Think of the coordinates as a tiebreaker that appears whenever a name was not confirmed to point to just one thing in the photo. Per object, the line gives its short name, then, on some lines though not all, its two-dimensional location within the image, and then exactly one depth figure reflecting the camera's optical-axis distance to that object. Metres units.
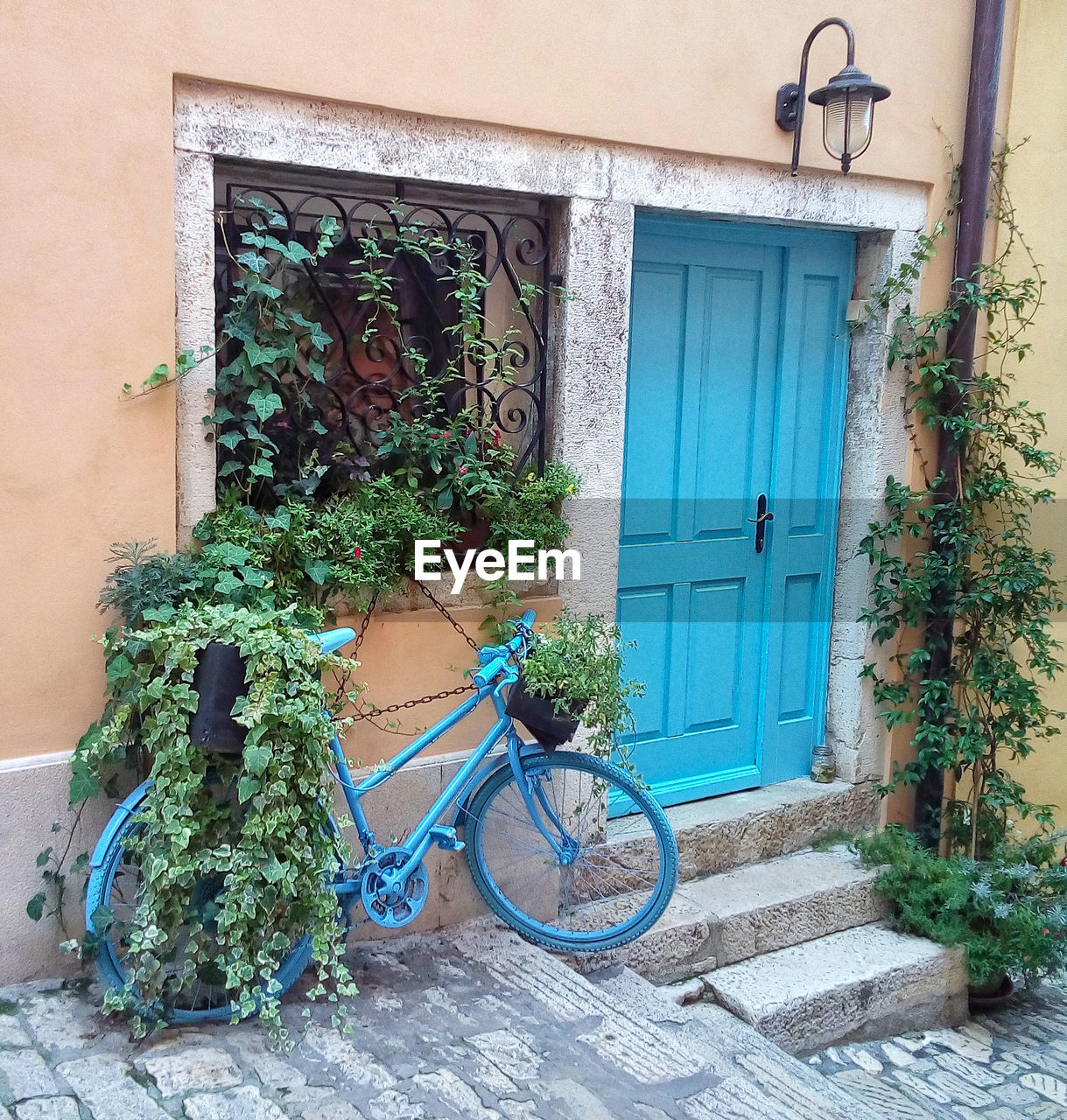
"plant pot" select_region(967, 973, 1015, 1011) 4.70
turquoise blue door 4.52
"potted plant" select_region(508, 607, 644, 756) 3.48
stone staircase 4.16
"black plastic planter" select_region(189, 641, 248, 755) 2.95
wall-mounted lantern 4.12
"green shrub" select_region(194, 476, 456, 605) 3.45
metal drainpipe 4.77
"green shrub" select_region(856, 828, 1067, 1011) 4.53
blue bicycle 3.12
